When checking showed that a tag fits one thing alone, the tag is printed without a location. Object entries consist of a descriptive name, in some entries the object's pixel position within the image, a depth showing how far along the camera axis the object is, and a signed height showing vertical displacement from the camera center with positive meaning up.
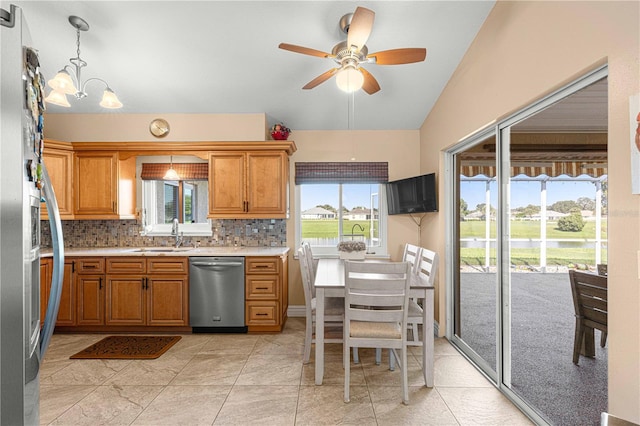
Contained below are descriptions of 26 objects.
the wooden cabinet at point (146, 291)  3.69 -0.87
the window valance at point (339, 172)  4.41 +0.54
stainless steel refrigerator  0.85 -0.02
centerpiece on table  3.85 -0.44
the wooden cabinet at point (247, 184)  3.99 +0.35
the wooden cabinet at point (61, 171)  3.78 +0.49
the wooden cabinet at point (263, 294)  3.70 -0.91
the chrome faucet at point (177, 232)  4.30 -0.25
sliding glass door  1.80 -0.20
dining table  2.52 -0.81
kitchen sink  3.96 -0.45
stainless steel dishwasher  3.68 -0.92
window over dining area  4.55 -0.04
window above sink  4.39 +0.23
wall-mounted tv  3.74 +0.20
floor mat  3.13 -1.35
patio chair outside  1.73 -0.53
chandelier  2.56 +1.01
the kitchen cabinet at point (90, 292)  3.68 -0.88
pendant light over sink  4.38 +0.50
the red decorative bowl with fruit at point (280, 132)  4.05 +0.99
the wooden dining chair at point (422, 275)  2.82 -0.57
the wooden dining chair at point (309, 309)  2.92 -0.88
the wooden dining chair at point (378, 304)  2.33 -0.65
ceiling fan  2.18 +1.10
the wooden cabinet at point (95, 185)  3.98 +0.34
